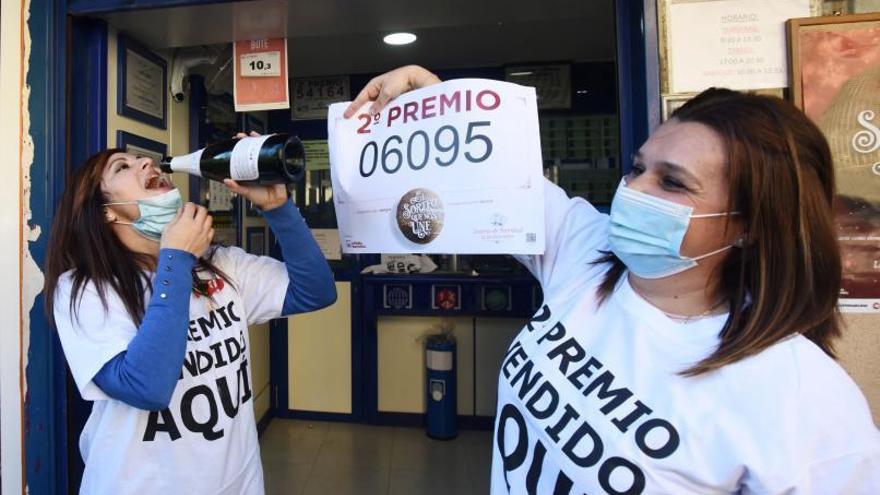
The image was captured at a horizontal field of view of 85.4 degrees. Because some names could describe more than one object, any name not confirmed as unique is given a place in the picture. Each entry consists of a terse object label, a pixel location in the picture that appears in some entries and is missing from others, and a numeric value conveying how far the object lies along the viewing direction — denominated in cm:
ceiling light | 245
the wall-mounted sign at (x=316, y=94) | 318
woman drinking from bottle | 94
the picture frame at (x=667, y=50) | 107
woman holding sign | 63
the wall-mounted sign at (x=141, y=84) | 159
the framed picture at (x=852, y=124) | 98
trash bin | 301
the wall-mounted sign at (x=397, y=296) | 312
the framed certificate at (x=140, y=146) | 157
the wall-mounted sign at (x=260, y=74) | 166
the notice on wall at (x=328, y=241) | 324
